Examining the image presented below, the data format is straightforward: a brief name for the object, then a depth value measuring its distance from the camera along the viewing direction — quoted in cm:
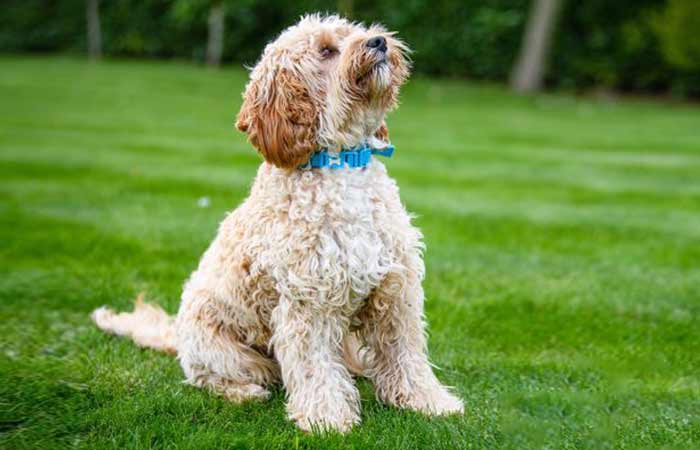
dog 368
